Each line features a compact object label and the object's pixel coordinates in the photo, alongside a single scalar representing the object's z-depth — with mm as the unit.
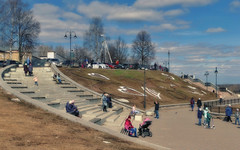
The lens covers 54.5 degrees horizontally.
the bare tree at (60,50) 141938
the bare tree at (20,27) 42438
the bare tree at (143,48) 83812
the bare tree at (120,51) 103700
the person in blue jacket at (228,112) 22544
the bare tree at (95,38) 69625
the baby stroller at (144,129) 14556
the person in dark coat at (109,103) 24188
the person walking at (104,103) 20878
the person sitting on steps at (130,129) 14094
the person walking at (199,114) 19803
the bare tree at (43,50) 135450
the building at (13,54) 55169
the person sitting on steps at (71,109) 15095
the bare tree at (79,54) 95906
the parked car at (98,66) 53391
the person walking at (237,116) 21131
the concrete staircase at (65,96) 18281
